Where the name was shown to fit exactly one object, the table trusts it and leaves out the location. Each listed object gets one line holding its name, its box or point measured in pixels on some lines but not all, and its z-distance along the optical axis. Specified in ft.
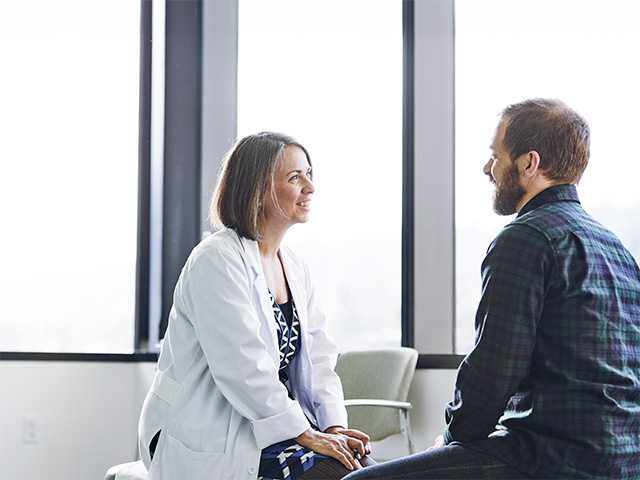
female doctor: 7.07
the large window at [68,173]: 13.04
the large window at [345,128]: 12.96
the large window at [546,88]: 12.14
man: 5.87
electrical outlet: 12.62
